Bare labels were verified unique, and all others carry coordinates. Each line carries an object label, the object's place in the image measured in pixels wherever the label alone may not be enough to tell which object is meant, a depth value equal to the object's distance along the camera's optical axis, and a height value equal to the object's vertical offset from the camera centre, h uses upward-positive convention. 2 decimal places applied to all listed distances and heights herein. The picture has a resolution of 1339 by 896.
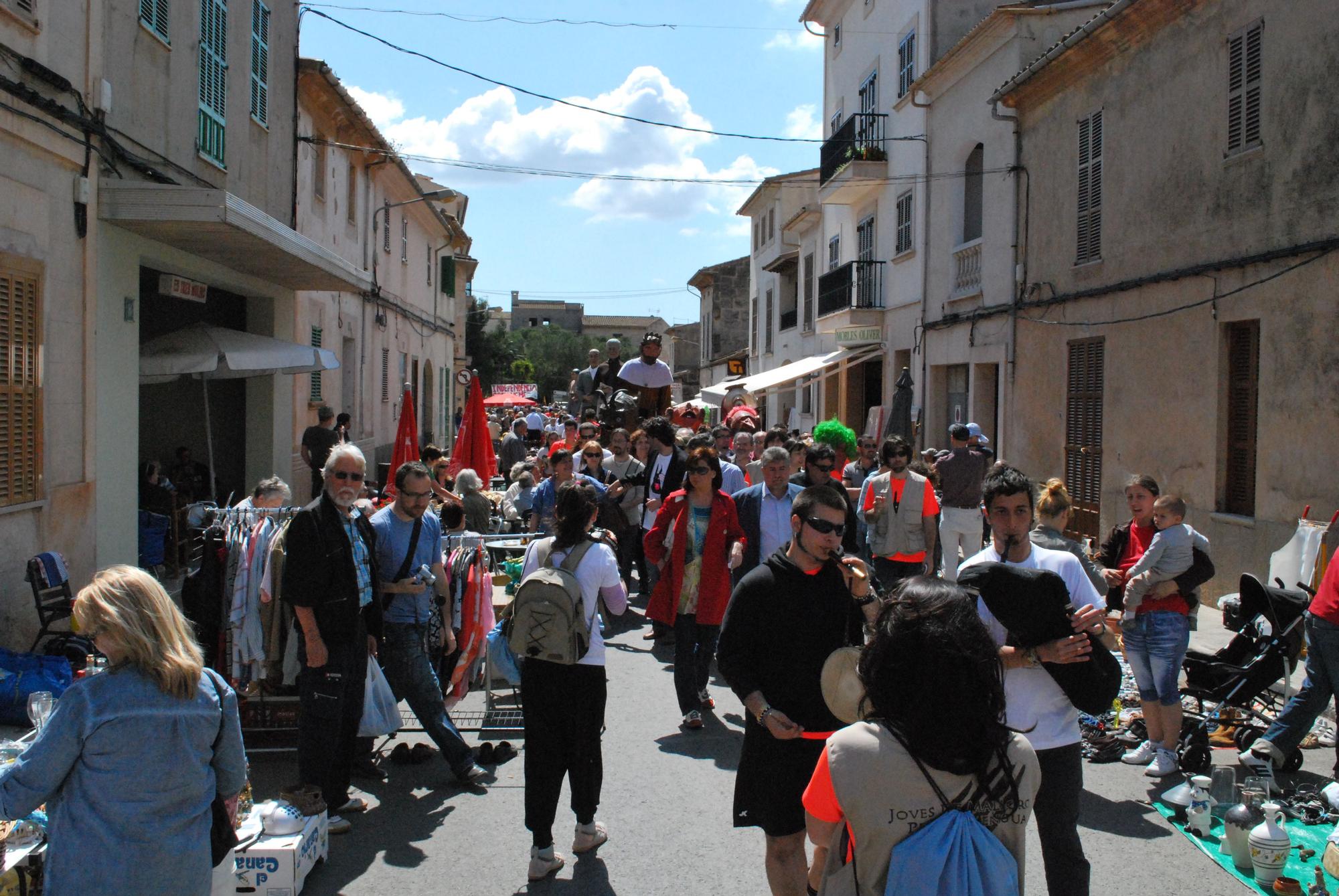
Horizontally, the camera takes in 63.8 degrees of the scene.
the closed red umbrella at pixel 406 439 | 12.84 -0.33
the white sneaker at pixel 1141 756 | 6.54 -2.02
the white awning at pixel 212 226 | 9.15 +1.67
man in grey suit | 7.14 -0.64
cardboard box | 4.45 -1.91
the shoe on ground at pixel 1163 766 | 6.27 -1.99
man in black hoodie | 3.87 -0.86
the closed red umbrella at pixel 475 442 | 14.49 -0.39
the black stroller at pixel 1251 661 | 6.80 -1.53
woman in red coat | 7.17 -1.01
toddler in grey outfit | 6.15 -0.73
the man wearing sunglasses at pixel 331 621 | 5.15 -1.02
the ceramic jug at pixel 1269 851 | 4.86 -1.92
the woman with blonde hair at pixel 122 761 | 3.13 -1.04
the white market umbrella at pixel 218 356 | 10.95 +0.57
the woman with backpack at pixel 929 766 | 2.41 -0.80
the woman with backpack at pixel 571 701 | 4.85 -1.32
